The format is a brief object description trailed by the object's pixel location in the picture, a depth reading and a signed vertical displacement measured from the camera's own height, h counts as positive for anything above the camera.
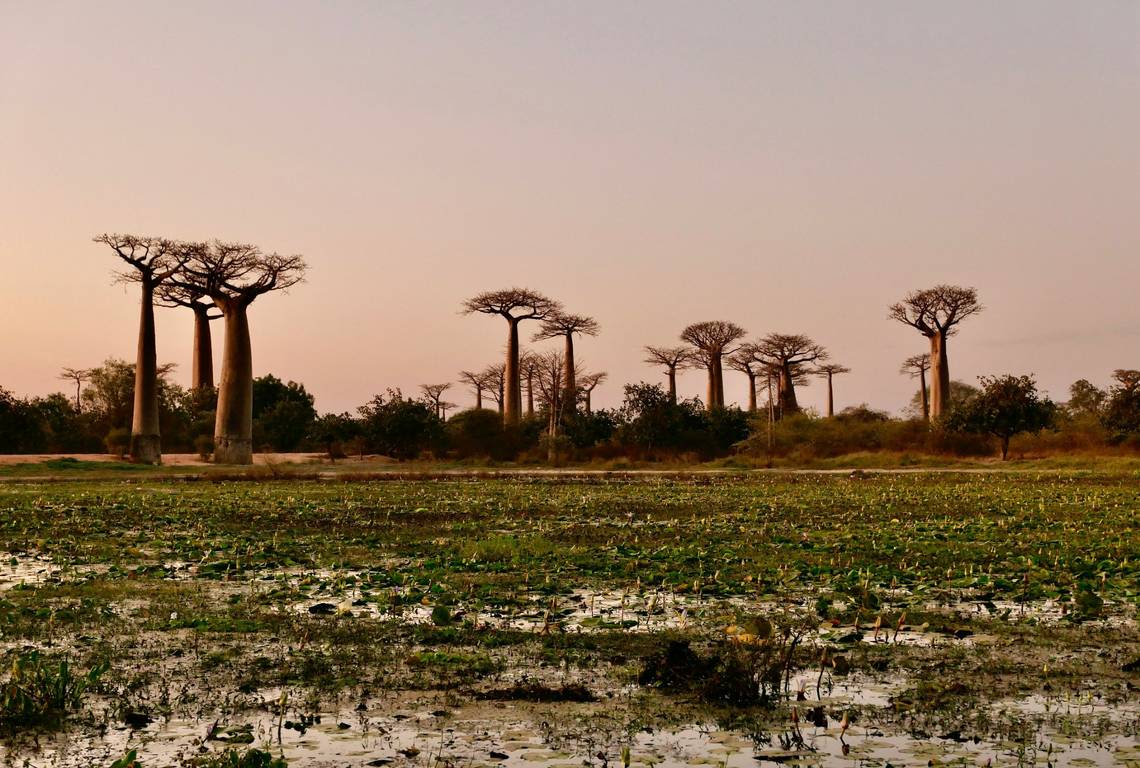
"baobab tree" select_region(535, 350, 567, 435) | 55.72 +3.26
